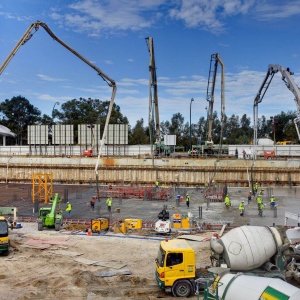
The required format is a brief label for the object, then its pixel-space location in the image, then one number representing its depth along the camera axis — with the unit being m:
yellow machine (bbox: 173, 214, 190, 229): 20.27
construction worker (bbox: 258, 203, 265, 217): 23.89
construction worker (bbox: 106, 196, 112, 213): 25.25
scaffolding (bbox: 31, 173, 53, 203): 29.82
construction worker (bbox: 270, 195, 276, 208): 26.42
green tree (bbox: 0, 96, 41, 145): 91.23
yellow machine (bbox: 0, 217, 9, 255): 15.21
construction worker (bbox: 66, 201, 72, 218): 23.36
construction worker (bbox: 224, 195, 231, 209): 26.06
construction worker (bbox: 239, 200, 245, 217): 23.87
